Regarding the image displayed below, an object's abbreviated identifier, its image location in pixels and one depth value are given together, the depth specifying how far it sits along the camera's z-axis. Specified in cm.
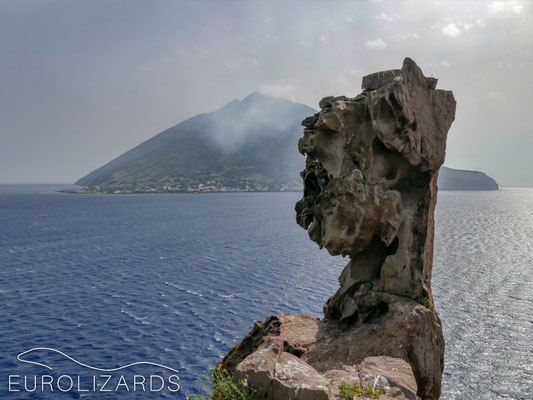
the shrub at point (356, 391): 1209
